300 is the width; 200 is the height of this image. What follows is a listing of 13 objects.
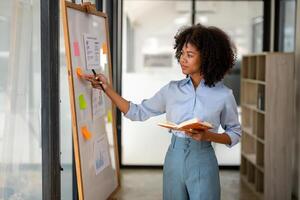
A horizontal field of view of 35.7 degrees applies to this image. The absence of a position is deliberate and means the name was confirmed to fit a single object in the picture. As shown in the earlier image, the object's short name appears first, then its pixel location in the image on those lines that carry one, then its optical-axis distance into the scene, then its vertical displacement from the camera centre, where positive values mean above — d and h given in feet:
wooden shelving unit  14.06 -1.92
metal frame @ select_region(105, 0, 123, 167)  15.17 +0.73
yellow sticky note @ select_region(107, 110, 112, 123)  11.93 -1.46
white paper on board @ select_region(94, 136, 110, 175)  10.07 -2.13
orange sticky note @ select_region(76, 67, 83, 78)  8.80 -0.23
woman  7.78 -0.84
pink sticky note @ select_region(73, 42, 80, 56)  8.86 +0.22
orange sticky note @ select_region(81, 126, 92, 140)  9.10 -1.44
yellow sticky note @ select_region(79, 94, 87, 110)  8.92 -0.82
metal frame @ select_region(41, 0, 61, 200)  8.86 -0.67
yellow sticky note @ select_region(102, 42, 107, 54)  11.03 +0.31
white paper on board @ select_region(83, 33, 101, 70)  9.54 +0.20
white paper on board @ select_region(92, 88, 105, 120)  9.87 -0.96
